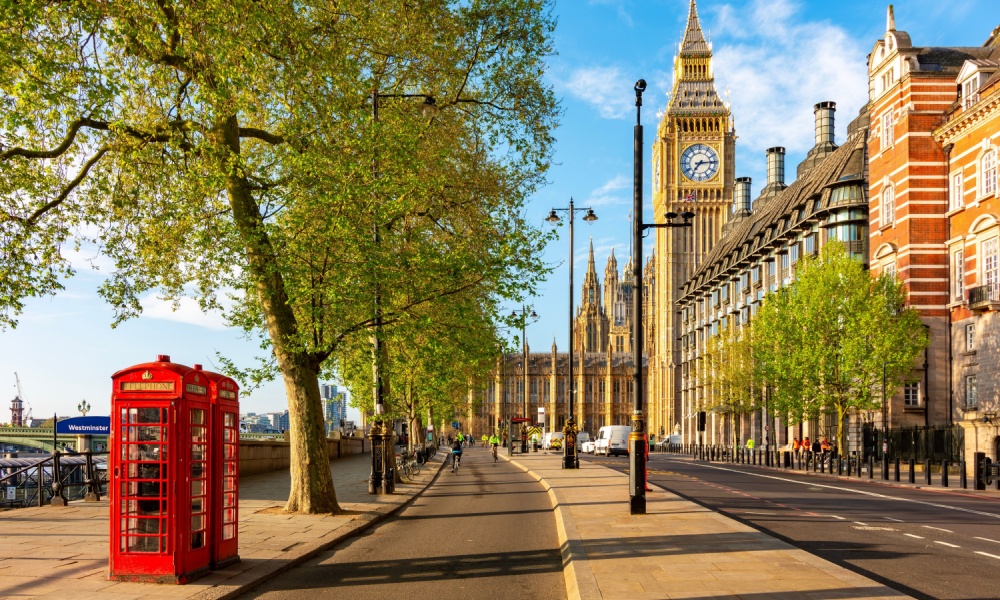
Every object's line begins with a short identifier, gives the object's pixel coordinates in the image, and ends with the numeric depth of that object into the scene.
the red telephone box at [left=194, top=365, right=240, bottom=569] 10.92
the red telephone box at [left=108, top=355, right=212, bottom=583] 10.07
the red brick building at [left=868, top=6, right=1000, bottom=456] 42.06
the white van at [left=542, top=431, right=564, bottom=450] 76.25
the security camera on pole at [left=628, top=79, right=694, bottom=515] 17.39
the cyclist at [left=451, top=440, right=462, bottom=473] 44.47
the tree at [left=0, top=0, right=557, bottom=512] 14.06
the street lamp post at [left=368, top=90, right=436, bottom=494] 22.03
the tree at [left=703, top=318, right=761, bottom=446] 64.62
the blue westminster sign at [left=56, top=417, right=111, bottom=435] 35.34
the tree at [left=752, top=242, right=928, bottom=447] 45.22
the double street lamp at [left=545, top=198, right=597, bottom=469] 37.38
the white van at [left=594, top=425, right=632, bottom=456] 66.50
